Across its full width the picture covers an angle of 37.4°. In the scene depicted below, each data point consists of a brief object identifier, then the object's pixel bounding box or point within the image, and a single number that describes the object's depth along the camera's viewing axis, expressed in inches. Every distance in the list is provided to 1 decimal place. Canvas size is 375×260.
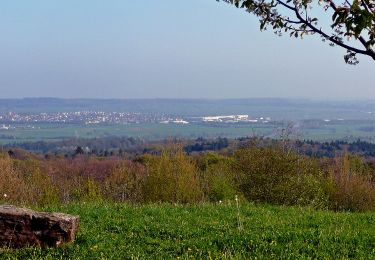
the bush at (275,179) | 944.9
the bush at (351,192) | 1186.0
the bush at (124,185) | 1104.2
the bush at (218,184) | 1020.5
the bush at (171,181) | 1031.6
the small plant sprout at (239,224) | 472.7
